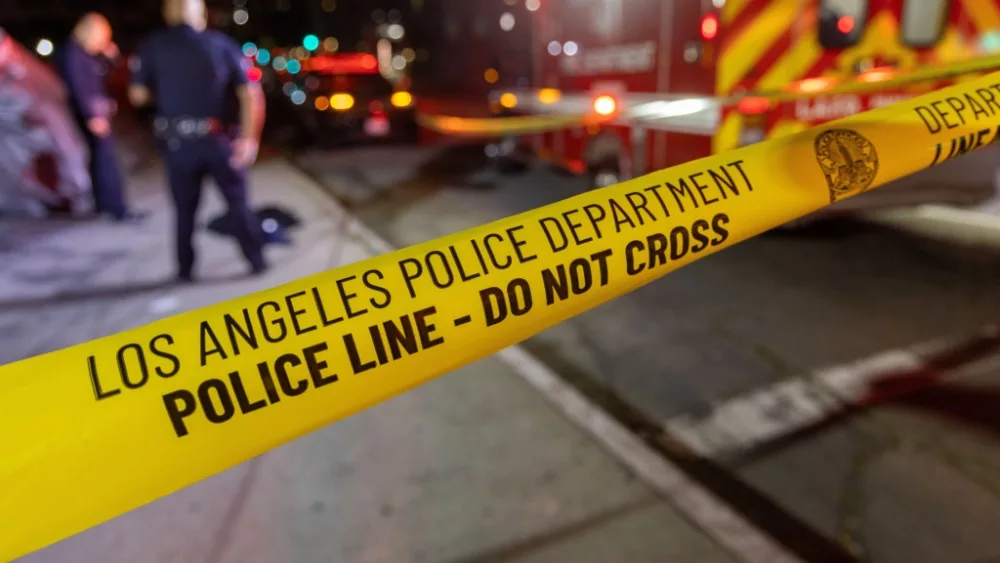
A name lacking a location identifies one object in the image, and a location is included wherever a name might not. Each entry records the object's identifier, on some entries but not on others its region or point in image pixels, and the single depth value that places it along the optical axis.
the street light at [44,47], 22.92
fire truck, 4.51
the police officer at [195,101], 4.32
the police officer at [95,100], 6.22
